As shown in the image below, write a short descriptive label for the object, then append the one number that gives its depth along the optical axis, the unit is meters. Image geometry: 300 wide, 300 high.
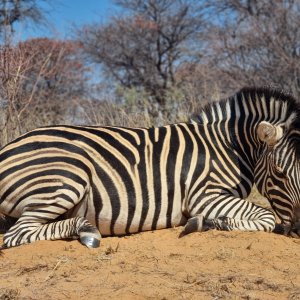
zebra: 8.83
